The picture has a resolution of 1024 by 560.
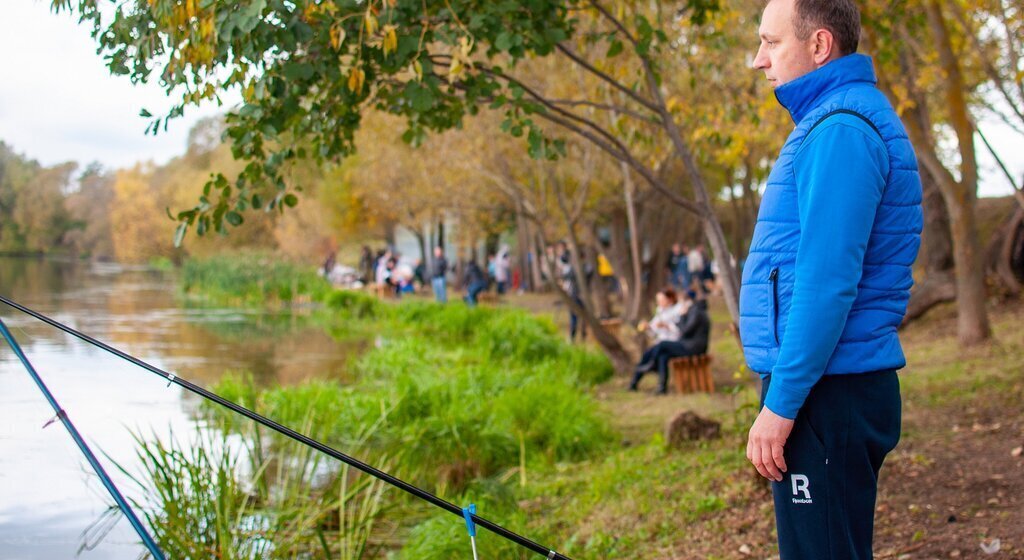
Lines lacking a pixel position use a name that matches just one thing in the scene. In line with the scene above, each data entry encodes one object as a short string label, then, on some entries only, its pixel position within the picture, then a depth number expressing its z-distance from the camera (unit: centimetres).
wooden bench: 1166
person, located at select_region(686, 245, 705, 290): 2836
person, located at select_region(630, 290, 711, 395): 1210
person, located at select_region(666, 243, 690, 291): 2986
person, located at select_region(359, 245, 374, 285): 4241
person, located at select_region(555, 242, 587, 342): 1727
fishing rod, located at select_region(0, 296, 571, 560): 266
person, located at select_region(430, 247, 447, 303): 2867
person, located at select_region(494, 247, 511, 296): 3288
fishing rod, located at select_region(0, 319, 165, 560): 280
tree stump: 766
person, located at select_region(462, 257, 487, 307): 2608
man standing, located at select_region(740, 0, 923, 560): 227
